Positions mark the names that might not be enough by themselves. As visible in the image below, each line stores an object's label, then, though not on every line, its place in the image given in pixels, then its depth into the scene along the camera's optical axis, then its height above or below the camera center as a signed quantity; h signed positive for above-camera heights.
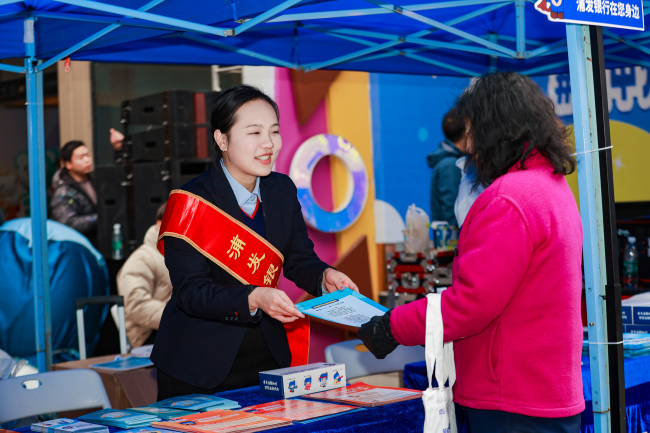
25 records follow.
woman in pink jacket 1.70 -0.07
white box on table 2.25 -0.37
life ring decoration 6.22 +0.66
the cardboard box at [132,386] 3.77 -0.60
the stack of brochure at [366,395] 2.12 -0.41
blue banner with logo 1.76 +0.56
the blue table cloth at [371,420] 1.94 -0.43
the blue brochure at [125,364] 3.82 -0.50
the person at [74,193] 5.91 +0.61
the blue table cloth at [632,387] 2.61 -0.52
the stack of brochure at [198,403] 2.13 -0.40
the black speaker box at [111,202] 6.14 +0.54
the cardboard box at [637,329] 3.18 -0.36
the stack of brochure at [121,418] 2.01 -0.41
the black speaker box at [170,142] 6.02 +0.98
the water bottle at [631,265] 4.77 -0.14
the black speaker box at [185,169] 6.01 +0.76
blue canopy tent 3.18 +1.13
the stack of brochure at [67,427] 1.93 -0.41
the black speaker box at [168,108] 6.02 +1.26
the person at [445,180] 5.56 +0.54
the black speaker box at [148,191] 6.01 +0.60
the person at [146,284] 5.27 -0.12
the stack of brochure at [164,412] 2.08 -0.41
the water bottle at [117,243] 6.01 +0.20
